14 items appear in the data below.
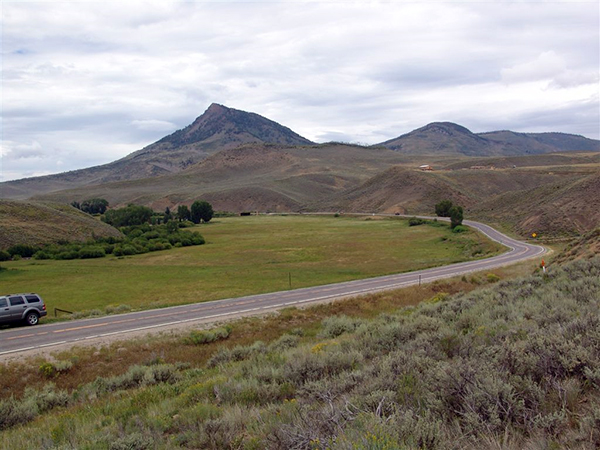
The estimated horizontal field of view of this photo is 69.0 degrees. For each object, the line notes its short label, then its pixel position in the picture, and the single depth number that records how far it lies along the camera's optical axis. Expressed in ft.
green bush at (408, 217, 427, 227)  315.17
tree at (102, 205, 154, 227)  396.16
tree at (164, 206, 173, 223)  435.20
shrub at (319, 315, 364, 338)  51.60
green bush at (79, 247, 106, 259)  234.58
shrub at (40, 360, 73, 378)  48.85
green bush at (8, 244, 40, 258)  233.96
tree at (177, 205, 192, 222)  431.43
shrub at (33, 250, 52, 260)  230.07
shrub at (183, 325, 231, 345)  60.08
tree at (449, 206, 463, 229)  263.72
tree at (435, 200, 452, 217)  326.03
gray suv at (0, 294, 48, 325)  77.36
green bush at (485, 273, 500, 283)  98.84
